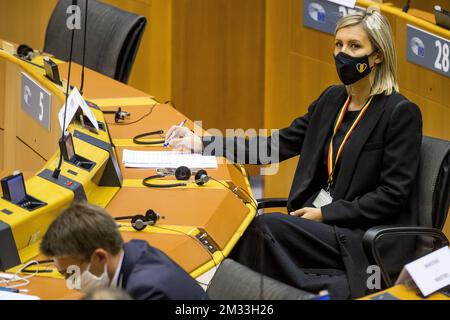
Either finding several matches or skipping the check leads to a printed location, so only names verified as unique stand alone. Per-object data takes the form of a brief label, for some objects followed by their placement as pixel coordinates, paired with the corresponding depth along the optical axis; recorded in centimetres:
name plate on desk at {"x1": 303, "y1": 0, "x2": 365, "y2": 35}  1109
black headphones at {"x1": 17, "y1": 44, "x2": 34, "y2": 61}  1065
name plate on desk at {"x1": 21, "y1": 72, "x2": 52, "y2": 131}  923
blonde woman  712
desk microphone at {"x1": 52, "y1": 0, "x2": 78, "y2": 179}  724
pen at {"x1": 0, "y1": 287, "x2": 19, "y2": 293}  593
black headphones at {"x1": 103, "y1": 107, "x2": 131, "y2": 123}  937
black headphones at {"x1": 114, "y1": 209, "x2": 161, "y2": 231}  687
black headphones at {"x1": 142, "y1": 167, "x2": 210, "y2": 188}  776
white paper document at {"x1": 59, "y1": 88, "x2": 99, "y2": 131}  802
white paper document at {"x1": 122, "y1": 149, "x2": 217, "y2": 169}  825
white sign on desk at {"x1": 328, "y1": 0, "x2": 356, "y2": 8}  1029
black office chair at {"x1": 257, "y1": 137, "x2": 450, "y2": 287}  714
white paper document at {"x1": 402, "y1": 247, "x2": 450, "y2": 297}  534
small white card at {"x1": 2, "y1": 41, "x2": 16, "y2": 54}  1061
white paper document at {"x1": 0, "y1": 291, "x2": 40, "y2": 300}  571
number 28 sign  970
